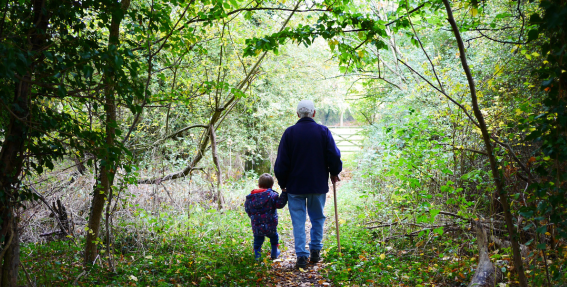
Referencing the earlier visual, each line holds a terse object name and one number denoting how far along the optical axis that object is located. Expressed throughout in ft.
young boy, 16.78
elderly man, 16.57
